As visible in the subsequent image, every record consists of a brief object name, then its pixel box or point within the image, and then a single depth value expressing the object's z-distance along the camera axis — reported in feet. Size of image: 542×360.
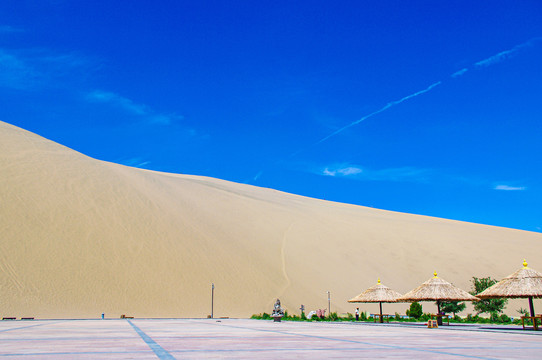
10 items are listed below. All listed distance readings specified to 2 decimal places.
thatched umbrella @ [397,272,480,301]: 85.10
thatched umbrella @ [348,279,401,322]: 96.73
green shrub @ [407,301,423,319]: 104.78
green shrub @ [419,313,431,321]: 100.36
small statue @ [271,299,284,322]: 85.05
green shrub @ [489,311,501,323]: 90.39
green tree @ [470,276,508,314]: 106.42
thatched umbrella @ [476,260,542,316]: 69.36
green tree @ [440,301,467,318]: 110.52
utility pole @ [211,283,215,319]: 111.04
